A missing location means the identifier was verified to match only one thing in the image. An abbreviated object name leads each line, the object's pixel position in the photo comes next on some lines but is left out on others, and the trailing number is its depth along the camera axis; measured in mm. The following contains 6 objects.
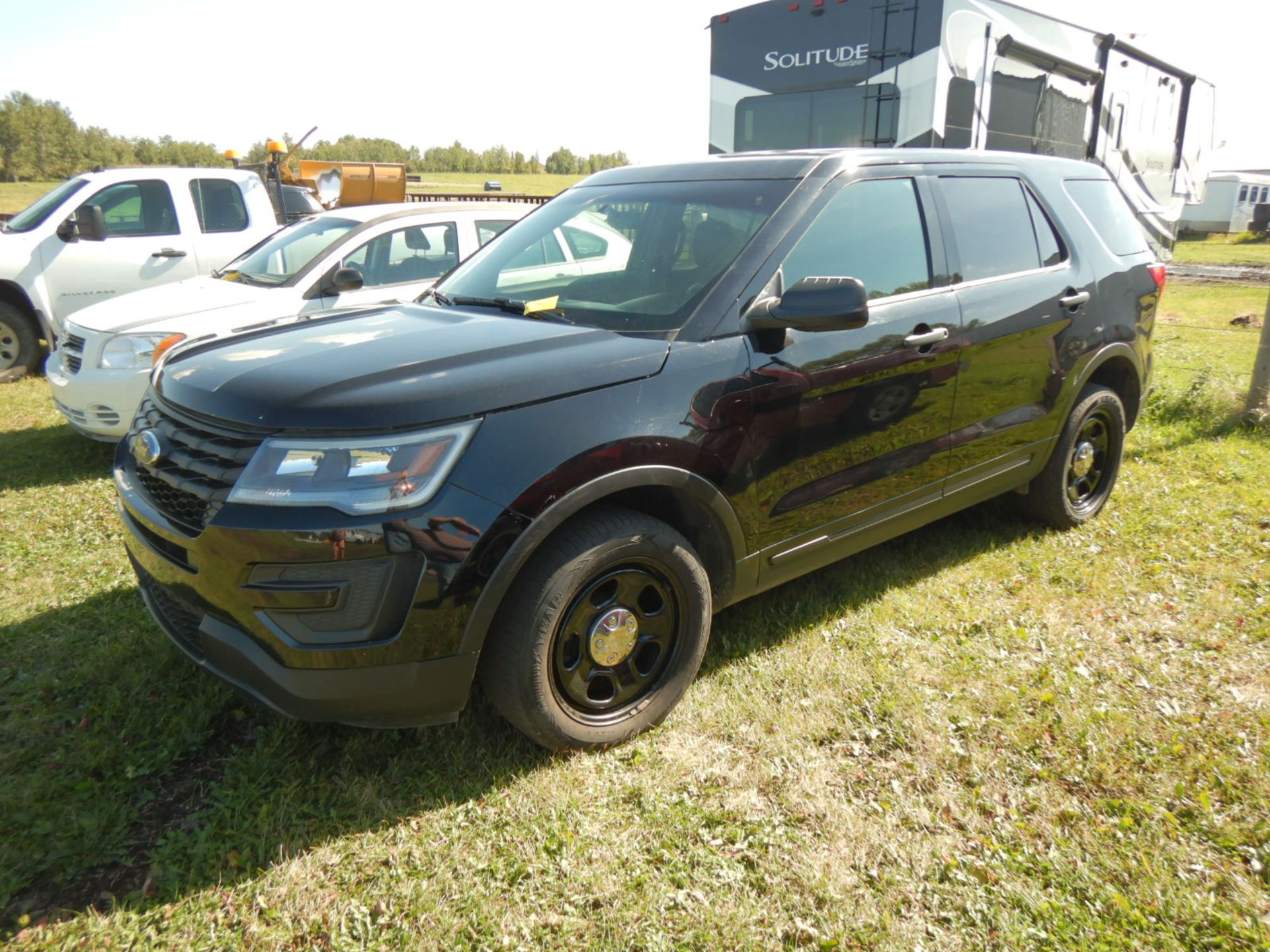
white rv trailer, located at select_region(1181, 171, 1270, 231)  33094
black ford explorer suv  2332
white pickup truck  8109
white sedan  5684
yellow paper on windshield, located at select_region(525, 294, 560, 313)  3188
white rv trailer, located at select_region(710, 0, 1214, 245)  7562
